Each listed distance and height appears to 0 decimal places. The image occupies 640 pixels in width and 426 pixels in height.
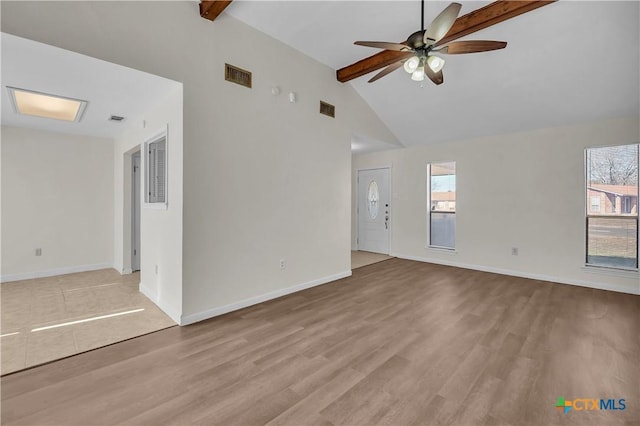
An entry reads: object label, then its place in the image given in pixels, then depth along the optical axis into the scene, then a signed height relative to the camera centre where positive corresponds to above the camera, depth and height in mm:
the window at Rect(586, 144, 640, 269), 4309 +62
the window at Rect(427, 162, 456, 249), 6184 +126
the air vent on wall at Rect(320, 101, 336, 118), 4577 +1637
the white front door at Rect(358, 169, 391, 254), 7051 -10
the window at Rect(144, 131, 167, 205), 3497 +502
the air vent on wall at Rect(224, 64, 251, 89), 3326 +1606
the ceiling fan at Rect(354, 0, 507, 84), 2404 +1498
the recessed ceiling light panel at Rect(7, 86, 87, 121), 3391 +1389
